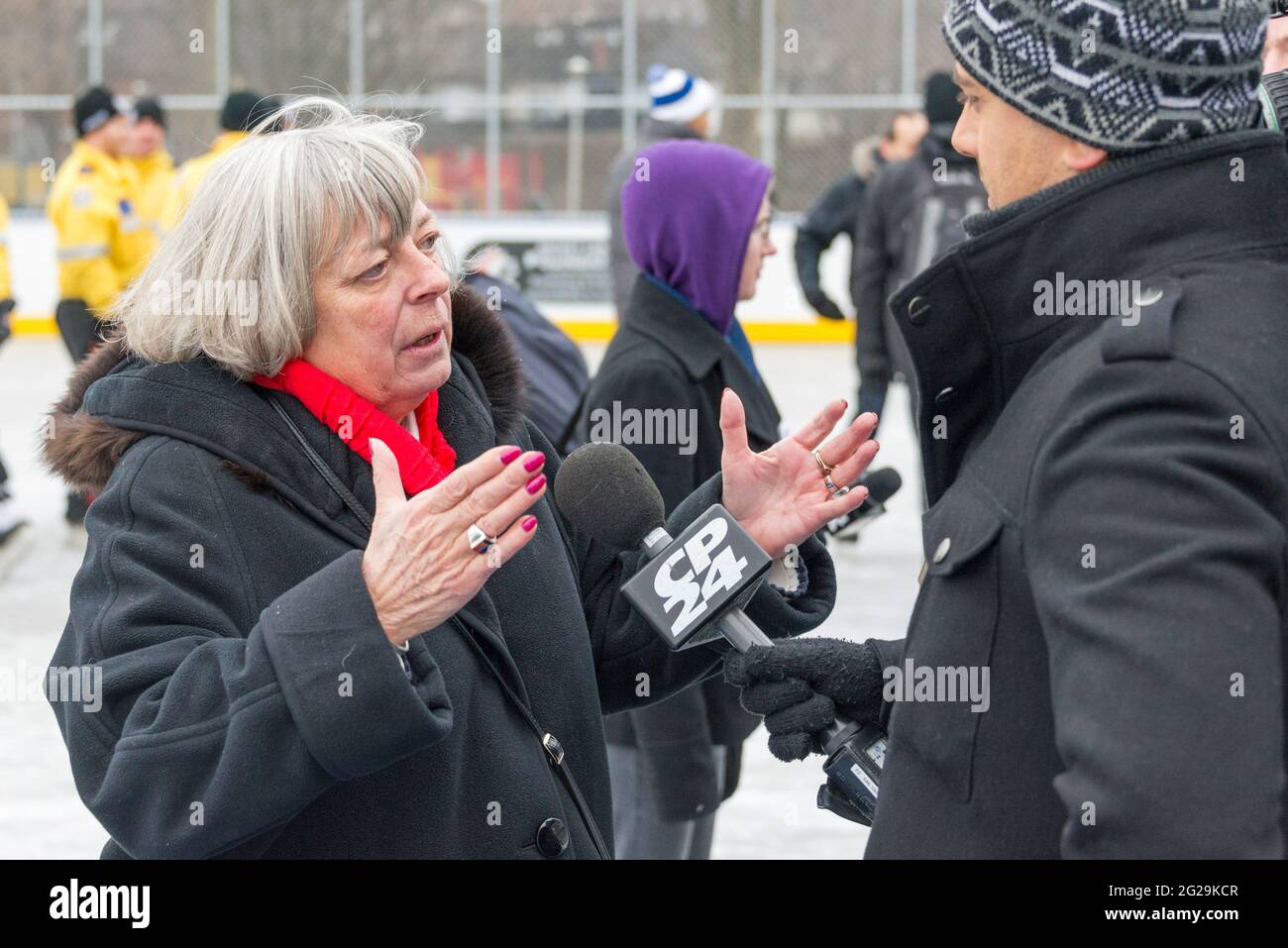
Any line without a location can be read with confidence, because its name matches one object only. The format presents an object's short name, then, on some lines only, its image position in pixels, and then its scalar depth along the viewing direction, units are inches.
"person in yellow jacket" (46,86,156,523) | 308.5
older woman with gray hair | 70.1
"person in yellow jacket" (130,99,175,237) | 326.6
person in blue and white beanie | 283.0
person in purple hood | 133.0
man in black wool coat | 49.6
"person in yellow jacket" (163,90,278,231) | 314.3
